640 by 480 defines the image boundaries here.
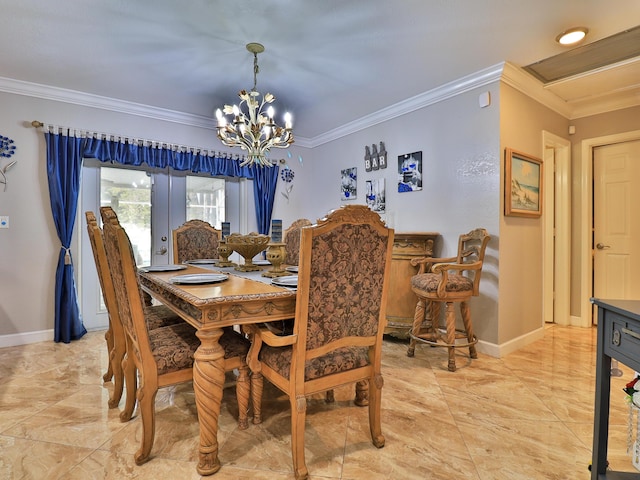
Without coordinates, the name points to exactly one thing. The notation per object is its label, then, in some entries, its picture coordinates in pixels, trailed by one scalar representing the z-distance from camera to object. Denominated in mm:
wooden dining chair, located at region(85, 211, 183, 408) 1802
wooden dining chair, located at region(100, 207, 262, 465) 1409
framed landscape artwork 2820
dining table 1395
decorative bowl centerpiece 2176
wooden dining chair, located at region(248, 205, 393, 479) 1360
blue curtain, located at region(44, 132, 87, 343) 3207
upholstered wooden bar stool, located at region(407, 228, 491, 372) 2586
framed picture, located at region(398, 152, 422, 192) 3455
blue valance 3459
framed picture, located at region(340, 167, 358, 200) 4231
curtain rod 3219
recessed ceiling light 2236
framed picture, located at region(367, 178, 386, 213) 3848
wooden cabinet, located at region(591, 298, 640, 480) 1104
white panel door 3406
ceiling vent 2445
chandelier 2576
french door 3562
